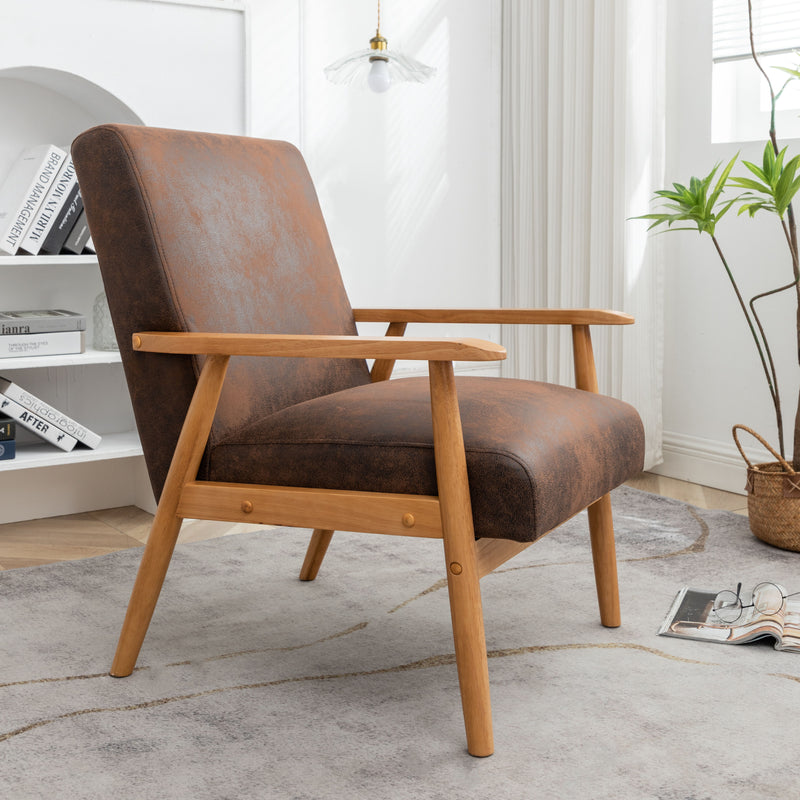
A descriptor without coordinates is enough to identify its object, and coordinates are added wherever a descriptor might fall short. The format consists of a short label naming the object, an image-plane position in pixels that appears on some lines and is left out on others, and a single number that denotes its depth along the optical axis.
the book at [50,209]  2.55
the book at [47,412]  2.54
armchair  1.40
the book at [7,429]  2.51
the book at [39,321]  2.49
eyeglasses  1.91
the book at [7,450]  2.51
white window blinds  2.82
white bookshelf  2.52
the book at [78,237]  2.62
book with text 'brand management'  2.53
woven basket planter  2.37
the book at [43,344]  2.49
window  2.85
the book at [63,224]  2.59
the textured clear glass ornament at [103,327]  2.74
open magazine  1.80
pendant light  2.72
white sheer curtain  3.01
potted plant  2.34
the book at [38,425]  2.53
